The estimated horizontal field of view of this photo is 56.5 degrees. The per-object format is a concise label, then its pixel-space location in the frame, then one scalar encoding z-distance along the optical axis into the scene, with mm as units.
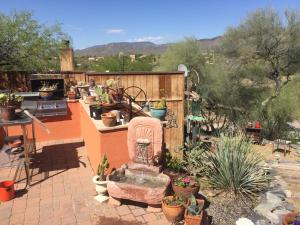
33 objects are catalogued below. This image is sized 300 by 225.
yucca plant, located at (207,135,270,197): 4516
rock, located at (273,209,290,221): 3796
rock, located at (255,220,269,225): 3658
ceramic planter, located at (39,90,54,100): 6594
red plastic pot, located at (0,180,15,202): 3986
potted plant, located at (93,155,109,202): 3984
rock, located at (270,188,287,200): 4370
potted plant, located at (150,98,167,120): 5223
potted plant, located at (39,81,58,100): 6592
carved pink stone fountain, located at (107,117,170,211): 3693
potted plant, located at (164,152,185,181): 4266
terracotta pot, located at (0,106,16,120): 4133
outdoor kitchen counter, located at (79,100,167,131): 4234
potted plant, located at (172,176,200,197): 3742
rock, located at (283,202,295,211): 4027
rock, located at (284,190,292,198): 4592
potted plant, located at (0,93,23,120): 4141
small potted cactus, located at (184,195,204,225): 3277
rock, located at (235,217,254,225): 3554
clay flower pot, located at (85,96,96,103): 5727
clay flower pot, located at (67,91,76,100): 6910
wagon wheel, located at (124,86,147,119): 7809
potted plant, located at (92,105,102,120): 4819
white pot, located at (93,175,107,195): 3973
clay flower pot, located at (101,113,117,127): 4332
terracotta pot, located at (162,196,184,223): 3465
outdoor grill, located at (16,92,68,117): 6354
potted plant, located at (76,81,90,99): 6895
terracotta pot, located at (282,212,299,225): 3408
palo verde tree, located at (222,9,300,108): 14227
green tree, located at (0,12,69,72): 9203
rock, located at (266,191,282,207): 4101
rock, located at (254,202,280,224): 3742
